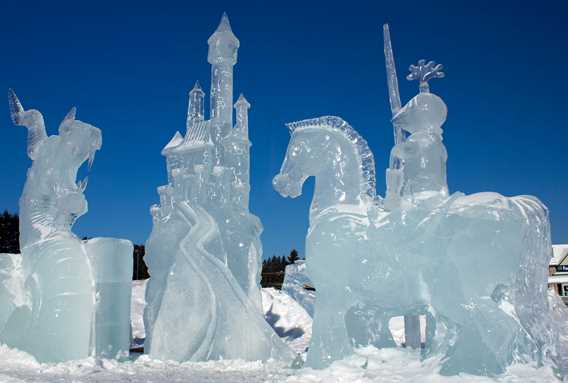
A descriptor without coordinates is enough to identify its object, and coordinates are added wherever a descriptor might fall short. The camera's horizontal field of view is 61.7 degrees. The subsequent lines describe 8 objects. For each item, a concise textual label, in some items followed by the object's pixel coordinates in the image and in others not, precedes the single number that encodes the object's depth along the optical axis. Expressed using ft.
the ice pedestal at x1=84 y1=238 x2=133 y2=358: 21.29
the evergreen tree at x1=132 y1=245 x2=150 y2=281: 76.54
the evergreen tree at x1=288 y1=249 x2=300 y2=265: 100.26
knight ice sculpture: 13.47
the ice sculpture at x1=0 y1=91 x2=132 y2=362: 19.81
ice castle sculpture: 19.79
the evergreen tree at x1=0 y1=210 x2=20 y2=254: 86.28
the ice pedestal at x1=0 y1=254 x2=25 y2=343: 20.67
